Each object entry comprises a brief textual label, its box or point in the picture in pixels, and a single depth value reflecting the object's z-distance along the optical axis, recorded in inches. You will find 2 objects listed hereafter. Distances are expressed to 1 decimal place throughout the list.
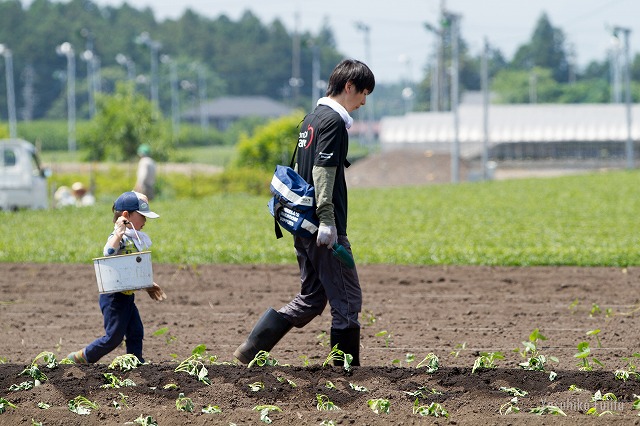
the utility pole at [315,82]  6477.4
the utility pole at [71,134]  5993.6
